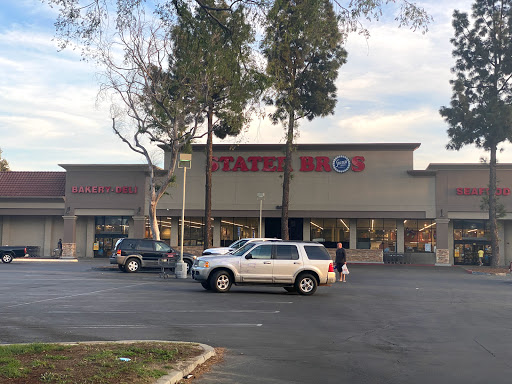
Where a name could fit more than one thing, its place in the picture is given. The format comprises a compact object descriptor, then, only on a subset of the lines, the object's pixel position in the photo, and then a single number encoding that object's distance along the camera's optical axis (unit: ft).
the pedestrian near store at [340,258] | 83.46
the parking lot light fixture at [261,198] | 137.76
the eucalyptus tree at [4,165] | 281.74
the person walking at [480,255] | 150.20
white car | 85.78
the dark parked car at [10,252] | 124.77
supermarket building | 150.61
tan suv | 62.34
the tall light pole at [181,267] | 84.79
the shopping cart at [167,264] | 85.44
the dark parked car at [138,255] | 94.27
